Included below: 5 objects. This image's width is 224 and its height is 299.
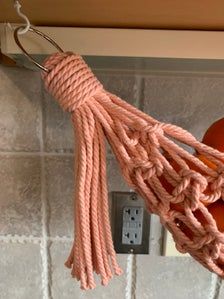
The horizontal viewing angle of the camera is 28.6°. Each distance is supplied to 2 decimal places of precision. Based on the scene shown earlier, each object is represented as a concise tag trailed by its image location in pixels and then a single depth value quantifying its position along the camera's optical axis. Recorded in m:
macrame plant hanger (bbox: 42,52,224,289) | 0.42
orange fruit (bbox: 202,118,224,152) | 0.47
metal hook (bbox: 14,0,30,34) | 0.42
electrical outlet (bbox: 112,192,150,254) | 0.66
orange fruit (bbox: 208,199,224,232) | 0.44
